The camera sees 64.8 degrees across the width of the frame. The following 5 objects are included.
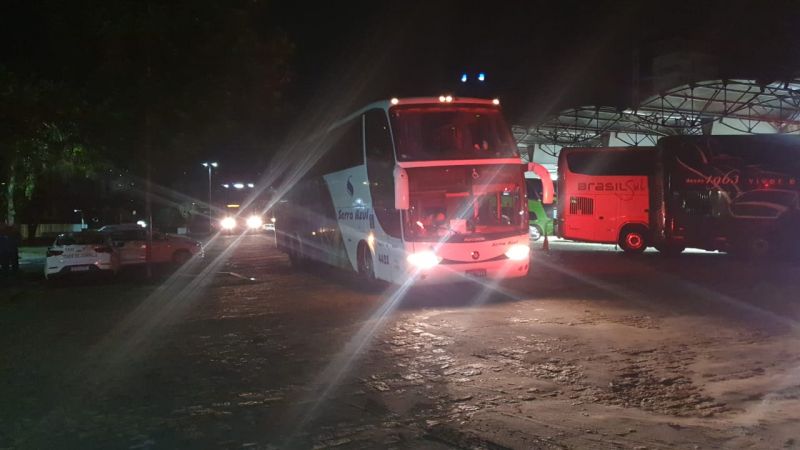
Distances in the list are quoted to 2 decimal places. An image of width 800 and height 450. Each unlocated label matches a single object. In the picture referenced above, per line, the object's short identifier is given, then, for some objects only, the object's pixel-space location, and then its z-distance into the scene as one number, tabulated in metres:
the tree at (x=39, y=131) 12.04
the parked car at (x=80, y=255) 16.38
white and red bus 11.60
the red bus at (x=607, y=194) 20.52
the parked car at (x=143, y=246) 19.00
